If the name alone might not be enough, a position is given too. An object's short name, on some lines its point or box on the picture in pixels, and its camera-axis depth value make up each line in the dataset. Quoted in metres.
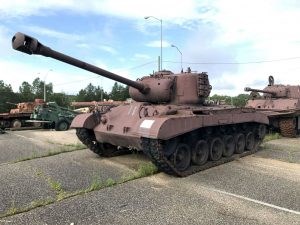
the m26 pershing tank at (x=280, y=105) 11.00
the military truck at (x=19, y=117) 15.92
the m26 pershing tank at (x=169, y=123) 5.51
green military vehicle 15.13
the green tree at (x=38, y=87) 44.51
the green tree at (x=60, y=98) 39.32
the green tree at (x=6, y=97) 30.69
